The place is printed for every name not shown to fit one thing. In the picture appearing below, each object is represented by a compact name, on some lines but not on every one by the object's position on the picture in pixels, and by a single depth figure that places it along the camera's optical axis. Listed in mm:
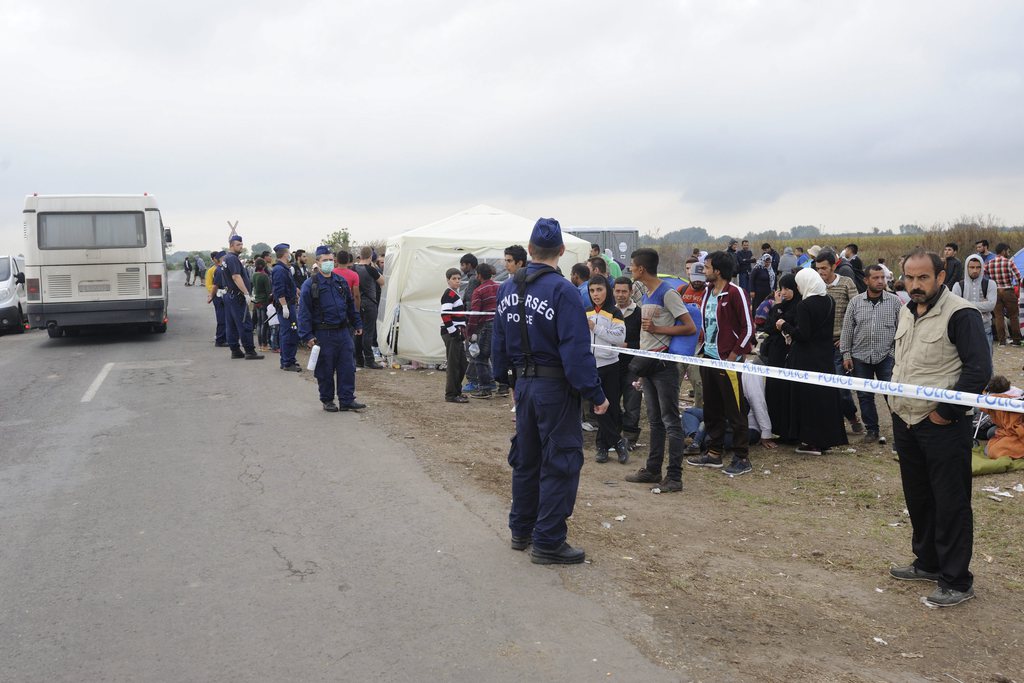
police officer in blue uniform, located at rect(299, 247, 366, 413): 10203
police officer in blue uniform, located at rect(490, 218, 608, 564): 5043
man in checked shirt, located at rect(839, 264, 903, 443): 8367
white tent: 14906
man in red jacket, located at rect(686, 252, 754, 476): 7379
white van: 21094
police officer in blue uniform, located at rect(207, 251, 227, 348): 15969
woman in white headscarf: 8320
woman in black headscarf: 8539
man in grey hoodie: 12844
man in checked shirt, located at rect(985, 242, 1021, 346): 16531
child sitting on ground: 7531
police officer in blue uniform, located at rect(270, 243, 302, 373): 14109
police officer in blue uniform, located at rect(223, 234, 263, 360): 15070
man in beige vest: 4438
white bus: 16906
